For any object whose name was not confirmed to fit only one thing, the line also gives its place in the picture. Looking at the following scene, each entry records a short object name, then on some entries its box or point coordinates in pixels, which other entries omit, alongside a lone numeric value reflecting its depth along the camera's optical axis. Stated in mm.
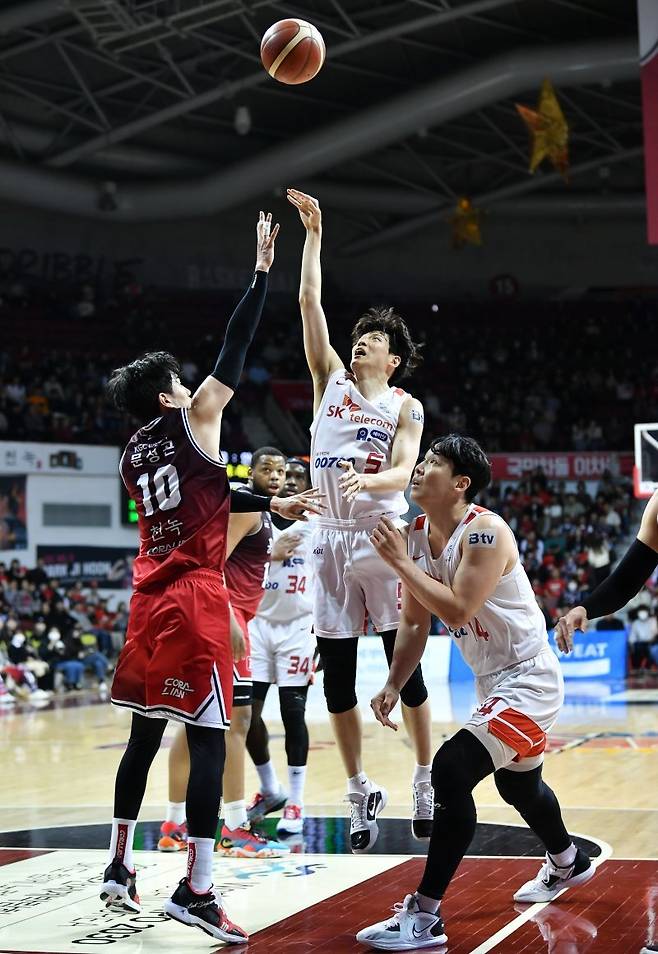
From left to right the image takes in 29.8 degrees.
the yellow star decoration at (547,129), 23500
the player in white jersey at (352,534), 5871
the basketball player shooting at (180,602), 4762
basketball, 6680
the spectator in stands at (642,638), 19547
